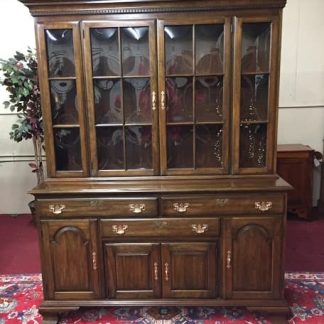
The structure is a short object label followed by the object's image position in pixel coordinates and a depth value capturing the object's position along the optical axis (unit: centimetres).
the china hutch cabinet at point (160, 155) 191
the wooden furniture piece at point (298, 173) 339
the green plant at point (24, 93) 304
